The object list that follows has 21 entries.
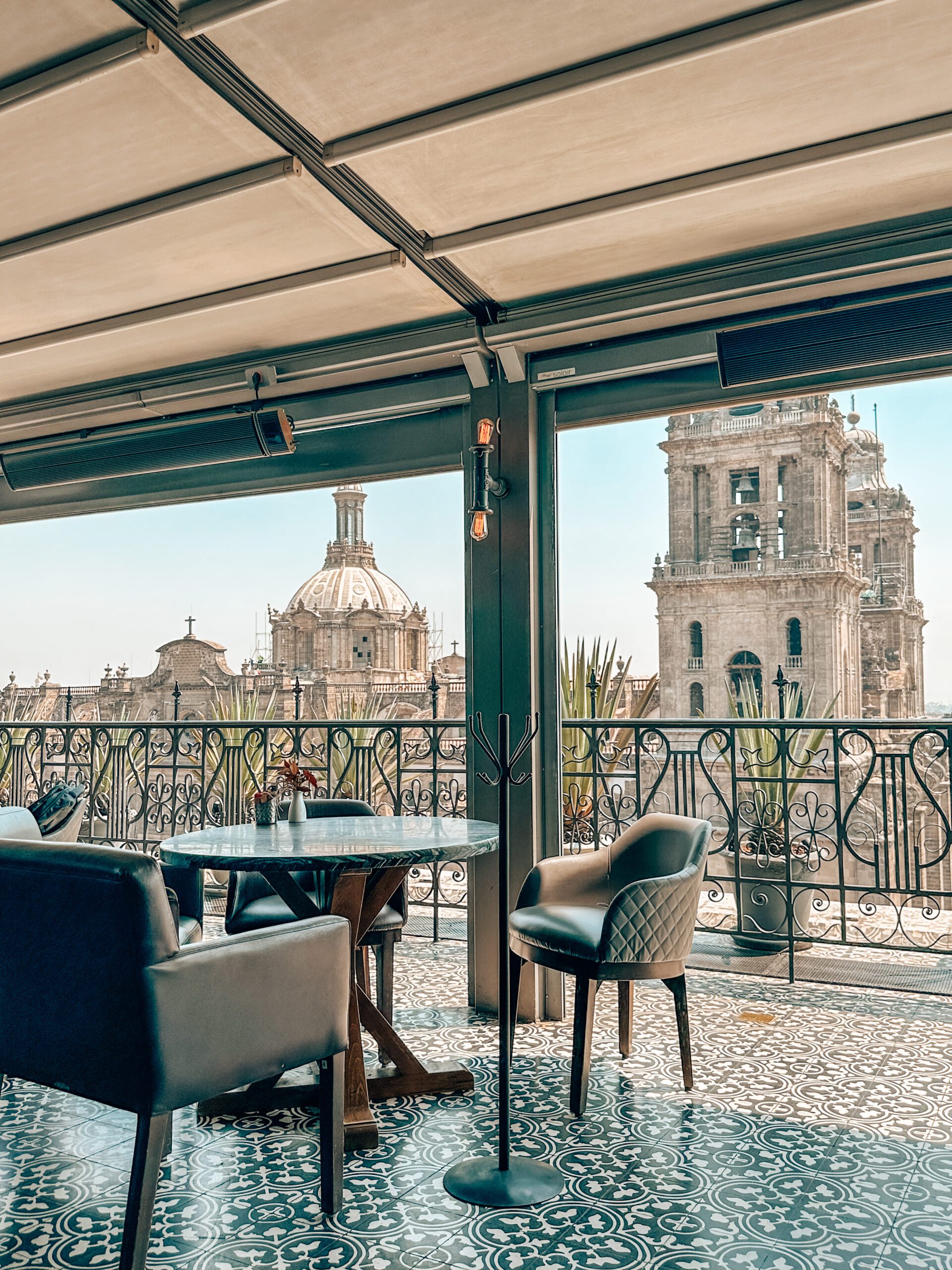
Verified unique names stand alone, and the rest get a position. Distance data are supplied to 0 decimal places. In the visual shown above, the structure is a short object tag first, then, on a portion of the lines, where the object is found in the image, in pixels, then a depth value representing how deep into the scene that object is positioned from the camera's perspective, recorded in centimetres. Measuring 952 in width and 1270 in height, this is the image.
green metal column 378
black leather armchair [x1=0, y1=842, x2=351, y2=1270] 186
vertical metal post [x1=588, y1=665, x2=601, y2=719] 498
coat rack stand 229
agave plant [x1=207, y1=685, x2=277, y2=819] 612
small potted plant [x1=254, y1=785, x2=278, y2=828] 325
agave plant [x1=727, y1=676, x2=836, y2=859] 474
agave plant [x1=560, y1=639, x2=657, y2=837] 486
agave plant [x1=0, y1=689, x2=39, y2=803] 642
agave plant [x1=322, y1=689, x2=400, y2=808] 562
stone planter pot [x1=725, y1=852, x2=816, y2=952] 470
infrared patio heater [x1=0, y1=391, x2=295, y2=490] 425
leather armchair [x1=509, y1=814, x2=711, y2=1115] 279
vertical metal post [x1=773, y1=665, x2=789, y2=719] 442
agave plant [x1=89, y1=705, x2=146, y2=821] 639
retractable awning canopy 201
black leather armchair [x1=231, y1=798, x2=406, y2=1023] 314
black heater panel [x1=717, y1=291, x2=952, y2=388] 306
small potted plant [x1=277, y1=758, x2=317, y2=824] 323
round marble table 252
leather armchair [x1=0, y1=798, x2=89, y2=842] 359
